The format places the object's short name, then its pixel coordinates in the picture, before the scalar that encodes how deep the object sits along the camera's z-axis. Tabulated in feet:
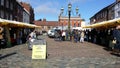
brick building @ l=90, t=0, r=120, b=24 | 53.19
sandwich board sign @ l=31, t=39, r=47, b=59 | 17.30
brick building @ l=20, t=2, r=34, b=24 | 100.49
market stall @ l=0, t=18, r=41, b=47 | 26.75
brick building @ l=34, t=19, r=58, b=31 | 151.93
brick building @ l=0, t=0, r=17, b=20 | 49.55
